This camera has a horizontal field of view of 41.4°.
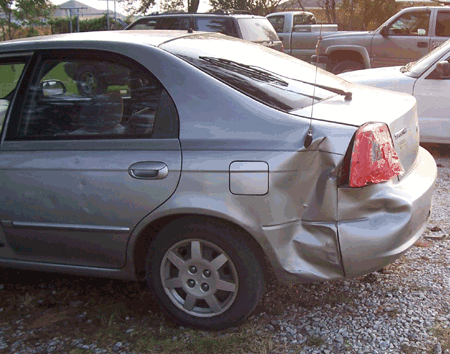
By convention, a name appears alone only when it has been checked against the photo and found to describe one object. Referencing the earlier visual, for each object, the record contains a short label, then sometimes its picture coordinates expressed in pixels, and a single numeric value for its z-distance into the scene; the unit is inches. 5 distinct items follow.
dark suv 474.9
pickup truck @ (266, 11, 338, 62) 666.8
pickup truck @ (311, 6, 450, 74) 488.7
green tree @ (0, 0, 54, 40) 712.4
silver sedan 114.9
